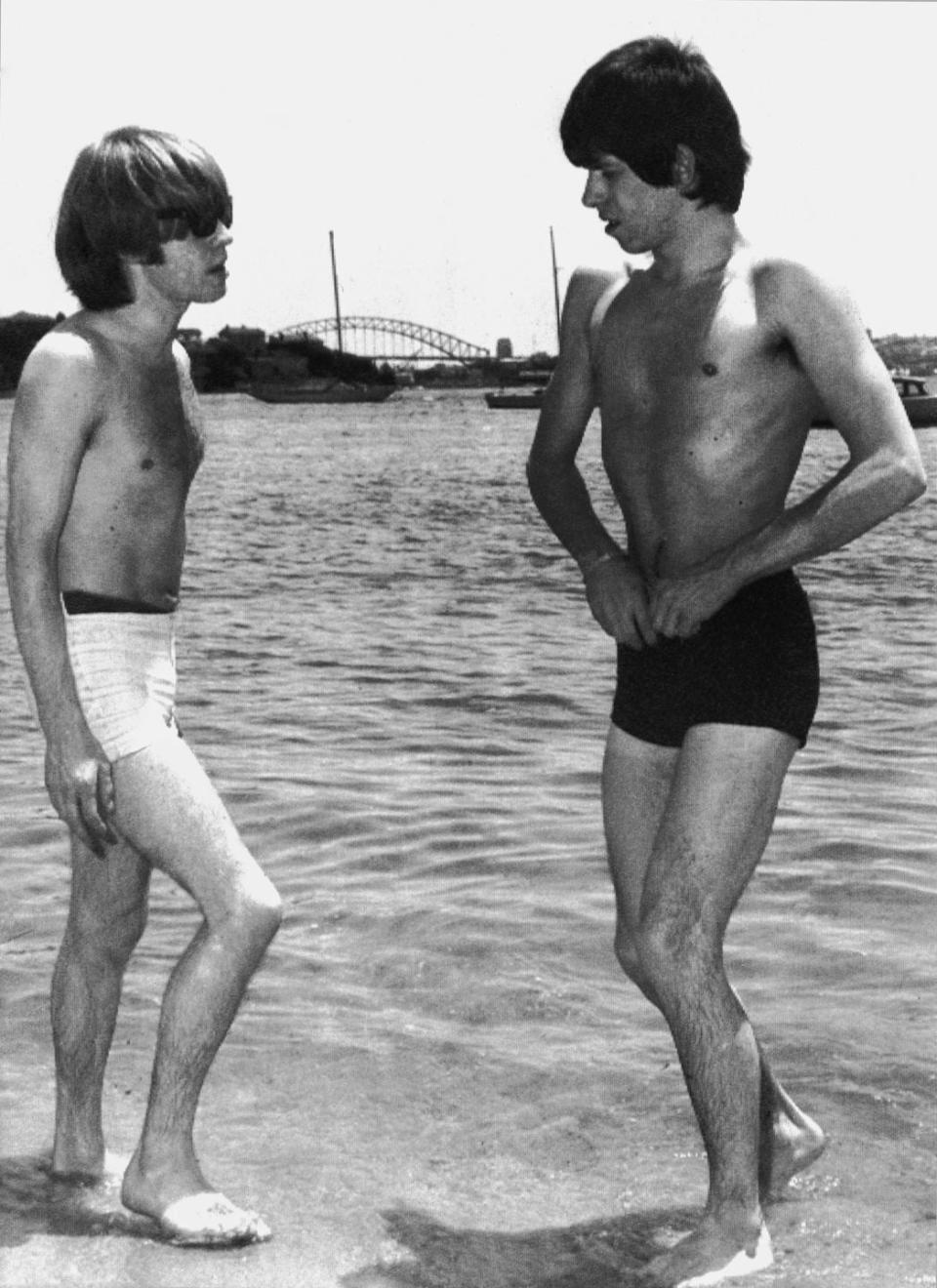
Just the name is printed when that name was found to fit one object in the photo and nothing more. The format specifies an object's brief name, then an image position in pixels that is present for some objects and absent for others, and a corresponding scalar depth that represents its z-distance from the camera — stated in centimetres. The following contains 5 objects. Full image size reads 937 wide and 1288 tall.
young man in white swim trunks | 378
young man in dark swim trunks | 377
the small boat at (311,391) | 15388
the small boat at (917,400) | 7200
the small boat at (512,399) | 12675
